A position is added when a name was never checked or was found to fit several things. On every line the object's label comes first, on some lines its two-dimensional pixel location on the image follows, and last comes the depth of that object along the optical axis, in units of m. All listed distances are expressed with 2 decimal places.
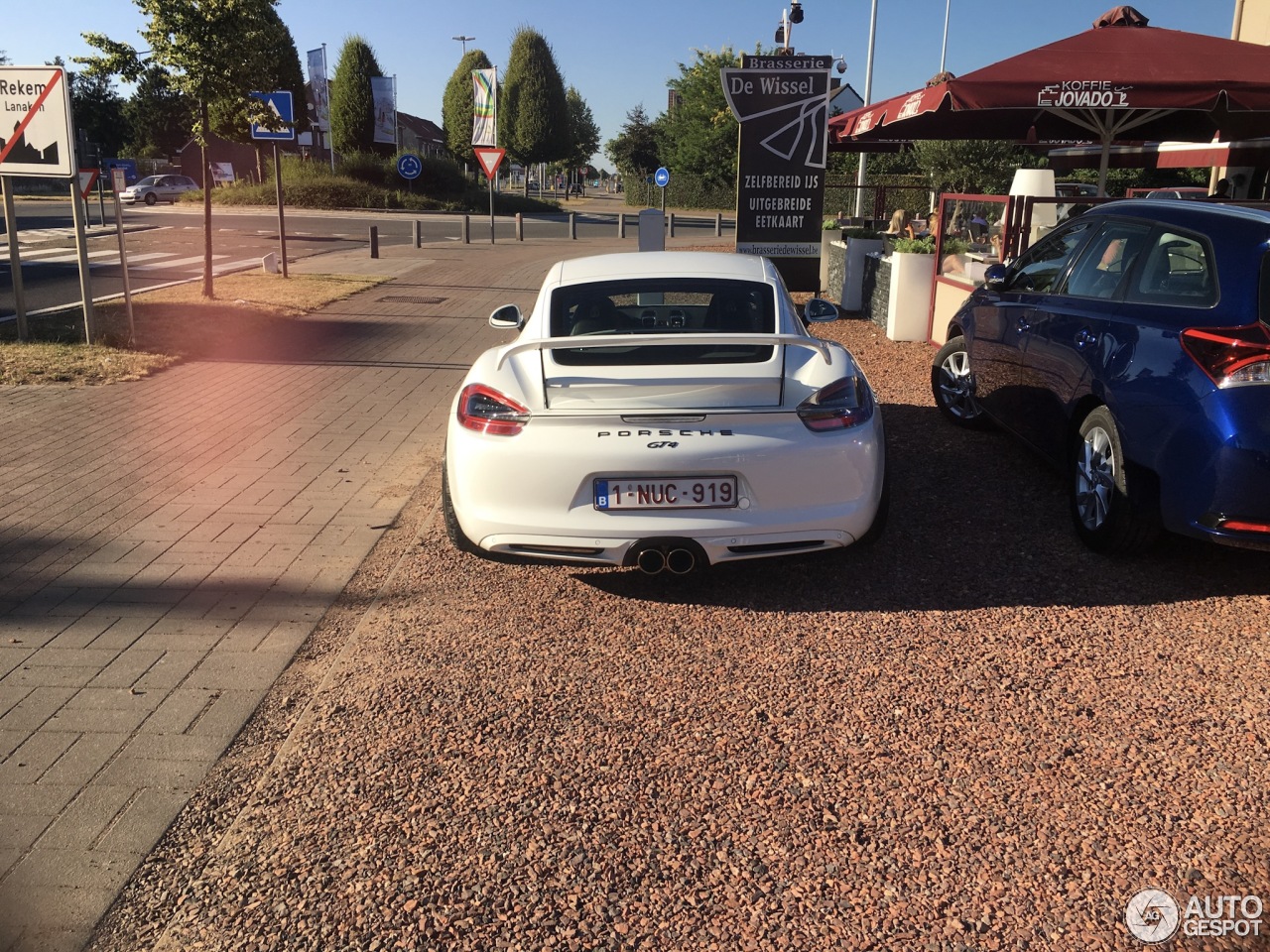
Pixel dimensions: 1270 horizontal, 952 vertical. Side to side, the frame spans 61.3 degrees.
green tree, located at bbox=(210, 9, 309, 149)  14.41
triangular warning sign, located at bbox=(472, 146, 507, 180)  27.51
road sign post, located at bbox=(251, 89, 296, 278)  15.33
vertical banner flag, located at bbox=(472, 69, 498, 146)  36.34
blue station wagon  4.23
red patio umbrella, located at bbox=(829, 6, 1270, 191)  9.03
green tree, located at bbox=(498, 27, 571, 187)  70.38
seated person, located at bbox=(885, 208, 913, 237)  15.81
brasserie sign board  13.60
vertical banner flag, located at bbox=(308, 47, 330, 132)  47.62
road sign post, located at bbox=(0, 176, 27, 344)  10.71
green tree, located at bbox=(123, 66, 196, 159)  80.12
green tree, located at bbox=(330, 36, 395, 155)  55.12
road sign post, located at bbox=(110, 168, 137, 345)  11.25
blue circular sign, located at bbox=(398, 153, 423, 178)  31.83
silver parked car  50.94
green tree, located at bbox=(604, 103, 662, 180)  77.50
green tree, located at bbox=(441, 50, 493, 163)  70.12
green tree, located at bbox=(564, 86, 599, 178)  89.14
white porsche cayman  4.27
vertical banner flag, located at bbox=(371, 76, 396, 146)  55.28
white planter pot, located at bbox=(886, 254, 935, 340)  11.71
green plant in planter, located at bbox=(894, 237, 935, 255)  11.64
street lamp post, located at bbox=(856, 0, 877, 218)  31.71
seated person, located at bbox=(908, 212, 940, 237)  11.24
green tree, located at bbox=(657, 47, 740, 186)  57.09
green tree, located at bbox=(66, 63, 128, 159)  78.00
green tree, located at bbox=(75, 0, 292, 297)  13.37
